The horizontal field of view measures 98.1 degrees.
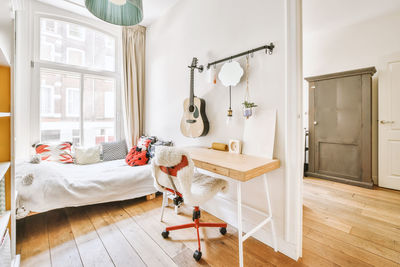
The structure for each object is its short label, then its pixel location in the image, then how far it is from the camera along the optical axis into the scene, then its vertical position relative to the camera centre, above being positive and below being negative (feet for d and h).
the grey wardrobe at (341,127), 8.66 +0.33
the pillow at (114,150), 9.23 -0.97
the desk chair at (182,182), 4.04 -1.35
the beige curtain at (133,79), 9.86 +3.16
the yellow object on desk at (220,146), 5.83 -0.46
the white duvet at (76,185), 5.26 -1.81
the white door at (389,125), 8.32 +0.36
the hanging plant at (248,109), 5.04 +0.70
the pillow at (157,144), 8.10 -0.54
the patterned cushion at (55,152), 7.73 -0.87
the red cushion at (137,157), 8.03 -1.15
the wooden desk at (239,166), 3.65 -0.76
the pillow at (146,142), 8.81 -0.48
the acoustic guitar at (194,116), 6.45 +0.64
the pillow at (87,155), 8.40 -1.10
